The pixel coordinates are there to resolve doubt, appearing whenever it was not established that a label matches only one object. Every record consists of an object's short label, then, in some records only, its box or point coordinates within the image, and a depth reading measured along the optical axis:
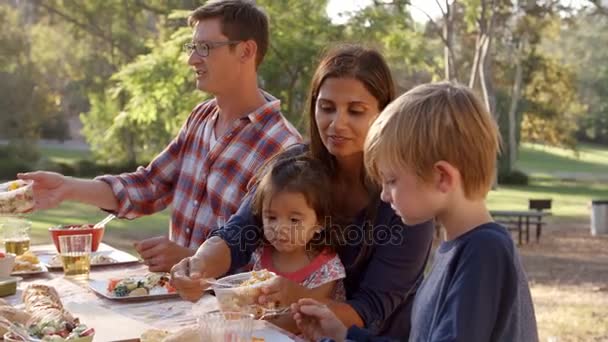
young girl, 2.72
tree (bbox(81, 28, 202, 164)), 12.67
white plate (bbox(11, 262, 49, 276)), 3.29
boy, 1.78
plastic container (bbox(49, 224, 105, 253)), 3.46
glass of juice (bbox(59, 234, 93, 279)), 3.30
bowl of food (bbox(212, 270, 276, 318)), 2.33
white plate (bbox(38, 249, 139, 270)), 3.45
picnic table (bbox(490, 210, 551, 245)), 13.27
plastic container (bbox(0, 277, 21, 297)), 2.96
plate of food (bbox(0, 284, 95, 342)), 2.19
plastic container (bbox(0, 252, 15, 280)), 3.03
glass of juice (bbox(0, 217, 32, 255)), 3.57
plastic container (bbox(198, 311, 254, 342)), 2.03
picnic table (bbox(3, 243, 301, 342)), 2.42
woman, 2.64
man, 3.62
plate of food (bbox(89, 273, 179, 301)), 2.88
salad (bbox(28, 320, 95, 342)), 2.18
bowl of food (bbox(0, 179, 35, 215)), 3.09
